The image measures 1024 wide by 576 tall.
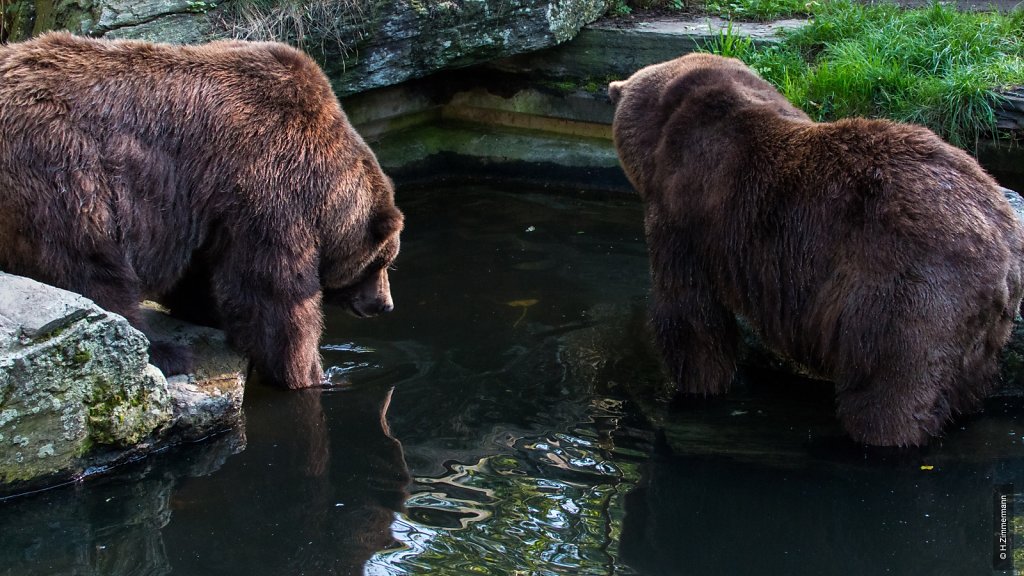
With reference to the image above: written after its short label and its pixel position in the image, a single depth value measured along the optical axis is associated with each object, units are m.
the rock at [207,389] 5.34
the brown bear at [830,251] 4.88
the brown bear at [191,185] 5.10
